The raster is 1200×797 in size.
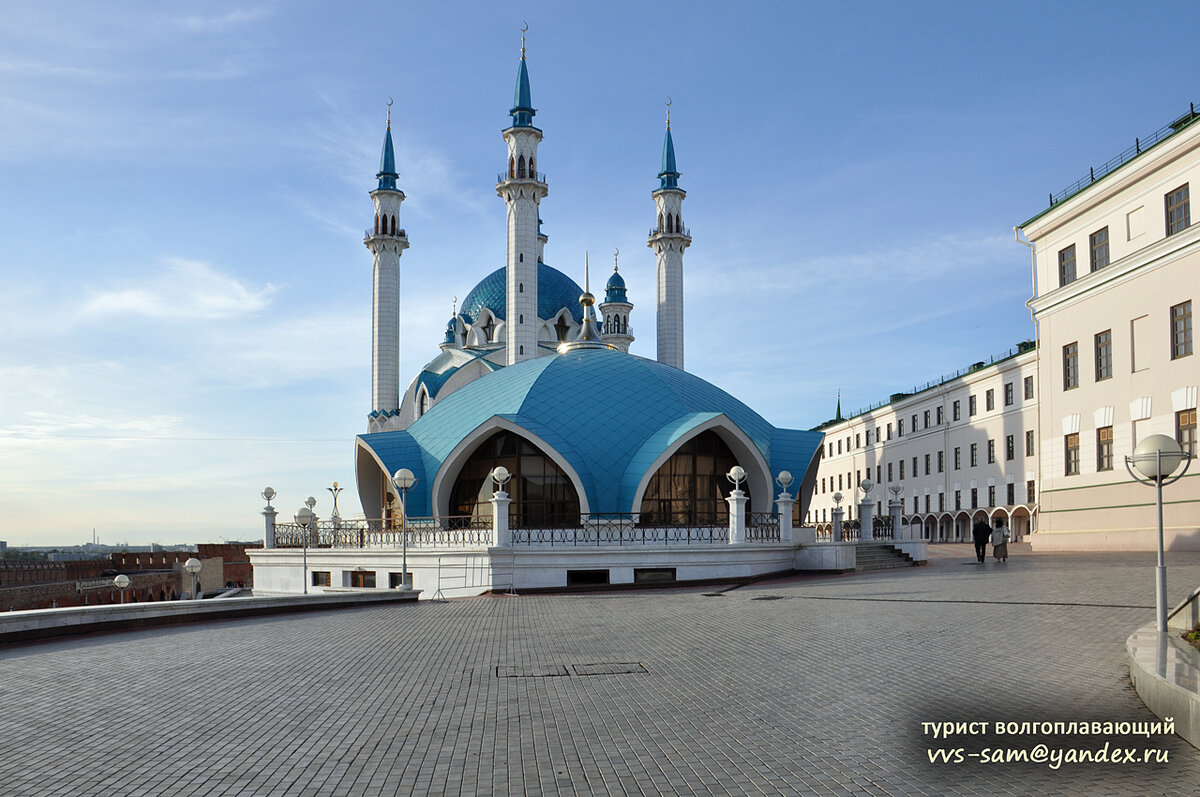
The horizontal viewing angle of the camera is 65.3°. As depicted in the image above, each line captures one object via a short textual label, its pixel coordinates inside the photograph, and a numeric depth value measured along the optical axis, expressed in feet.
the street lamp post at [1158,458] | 33.14
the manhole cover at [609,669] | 30.86
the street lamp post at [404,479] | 70.54
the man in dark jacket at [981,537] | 84.02
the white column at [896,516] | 95.45
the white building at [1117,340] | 87.61
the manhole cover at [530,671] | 30.48
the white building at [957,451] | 148.36
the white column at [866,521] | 95.86
